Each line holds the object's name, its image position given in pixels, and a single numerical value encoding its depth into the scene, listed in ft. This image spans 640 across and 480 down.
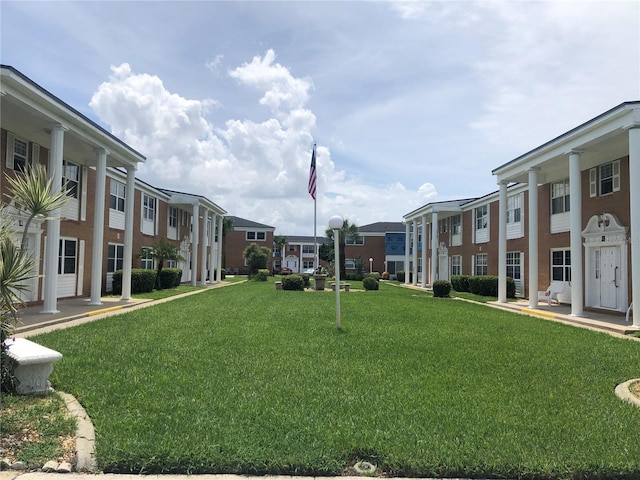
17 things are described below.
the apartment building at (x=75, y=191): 40.75
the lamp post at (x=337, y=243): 35.81
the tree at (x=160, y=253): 80.59
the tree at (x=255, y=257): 168.45
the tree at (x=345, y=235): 177.62
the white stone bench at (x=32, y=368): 17.85
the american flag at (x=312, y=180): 65.81
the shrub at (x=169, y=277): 84.33
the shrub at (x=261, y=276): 124.50
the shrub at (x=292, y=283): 85.20
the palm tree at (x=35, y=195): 19.33
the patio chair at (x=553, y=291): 62.49
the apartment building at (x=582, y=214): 43.07
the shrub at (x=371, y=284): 93.97
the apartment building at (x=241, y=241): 200.54
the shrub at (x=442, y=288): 77.46
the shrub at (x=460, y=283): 92.48
